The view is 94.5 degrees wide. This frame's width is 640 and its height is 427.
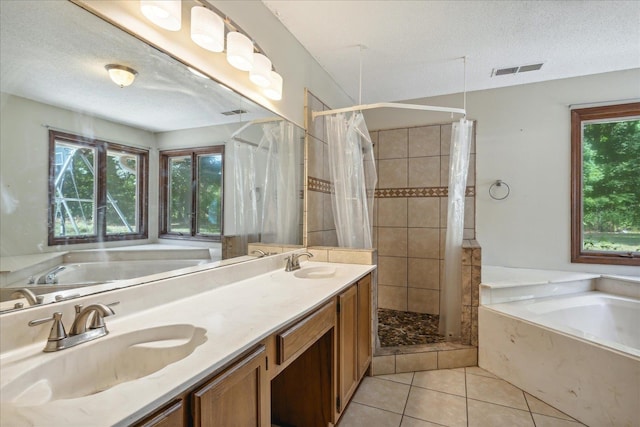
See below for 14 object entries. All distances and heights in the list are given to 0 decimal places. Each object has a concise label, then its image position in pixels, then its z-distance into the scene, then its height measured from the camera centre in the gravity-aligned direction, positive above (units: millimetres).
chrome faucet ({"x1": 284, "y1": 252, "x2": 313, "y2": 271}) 1890 -321
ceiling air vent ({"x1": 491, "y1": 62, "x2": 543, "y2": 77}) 2537 +1278
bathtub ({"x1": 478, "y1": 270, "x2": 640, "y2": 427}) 1532 -805
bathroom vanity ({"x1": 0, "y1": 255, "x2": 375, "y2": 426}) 609 -381
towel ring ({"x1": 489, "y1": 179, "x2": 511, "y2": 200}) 2975 +270
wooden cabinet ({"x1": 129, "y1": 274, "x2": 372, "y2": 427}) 708 -563
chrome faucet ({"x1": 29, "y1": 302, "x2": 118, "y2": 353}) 769 -323
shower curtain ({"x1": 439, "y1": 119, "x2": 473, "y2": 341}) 2359 -61
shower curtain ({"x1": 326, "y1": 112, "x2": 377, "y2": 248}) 2365 +278
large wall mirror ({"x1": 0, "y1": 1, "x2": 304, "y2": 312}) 819 +196
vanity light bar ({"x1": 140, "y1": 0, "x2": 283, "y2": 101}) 1144 +797
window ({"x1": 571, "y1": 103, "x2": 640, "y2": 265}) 2645 +287
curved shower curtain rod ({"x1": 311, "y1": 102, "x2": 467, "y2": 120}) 2232 +812
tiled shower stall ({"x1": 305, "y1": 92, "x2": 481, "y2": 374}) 3068 +4
